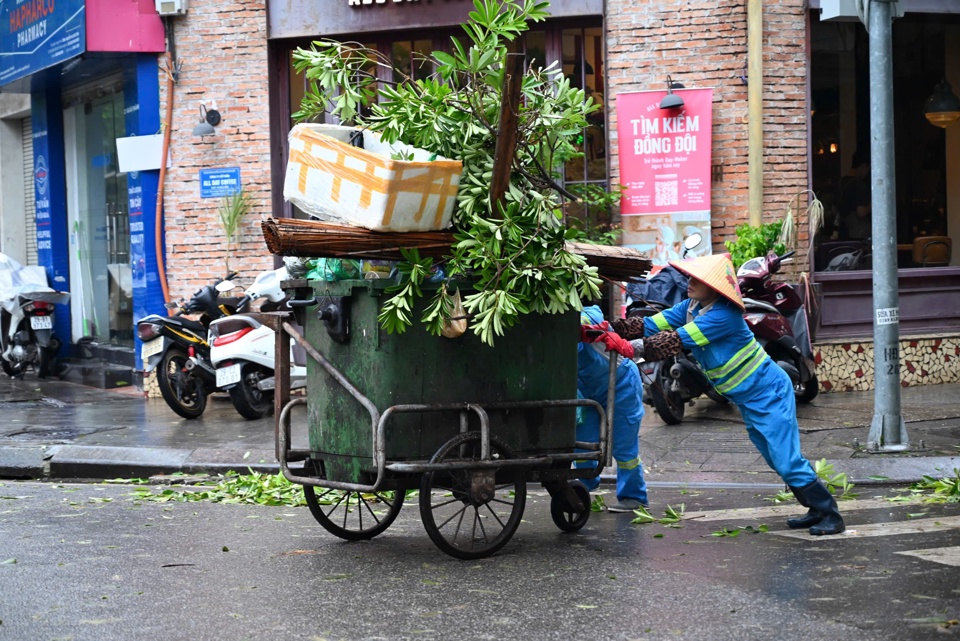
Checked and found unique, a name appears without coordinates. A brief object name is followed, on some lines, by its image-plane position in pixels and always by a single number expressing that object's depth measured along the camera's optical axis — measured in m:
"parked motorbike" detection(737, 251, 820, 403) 10.02
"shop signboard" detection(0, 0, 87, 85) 12.83
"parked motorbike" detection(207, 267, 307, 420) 10.55
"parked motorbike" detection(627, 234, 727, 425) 9.72
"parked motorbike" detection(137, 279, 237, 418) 10.87
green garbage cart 5.56
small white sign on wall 12.85
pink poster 11.47
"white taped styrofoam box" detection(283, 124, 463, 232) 5.34
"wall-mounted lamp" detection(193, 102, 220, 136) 12.40
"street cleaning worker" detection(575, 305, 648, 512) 6.57
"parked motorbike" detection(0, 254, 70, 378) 14.63
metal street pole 8.66
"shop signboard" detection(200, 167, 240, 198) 12.55
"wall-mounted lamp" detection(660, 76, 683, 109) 11.34
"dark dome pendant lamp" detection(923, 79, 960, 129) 12.49
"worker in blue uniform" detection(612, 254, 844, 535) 6.17
